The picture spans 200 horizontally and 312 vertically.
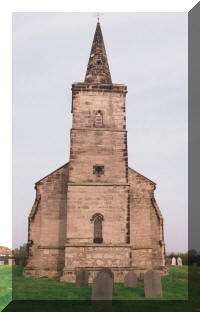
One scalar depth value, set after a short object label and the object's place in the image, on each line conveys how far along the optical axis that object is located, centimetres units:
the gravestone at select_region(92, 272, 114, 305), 1286
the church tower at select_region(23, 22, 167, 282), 1975
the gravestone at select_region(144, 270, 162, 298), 1429
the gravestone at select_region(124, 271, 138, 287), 1698
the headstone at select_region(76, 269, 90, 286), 1733
